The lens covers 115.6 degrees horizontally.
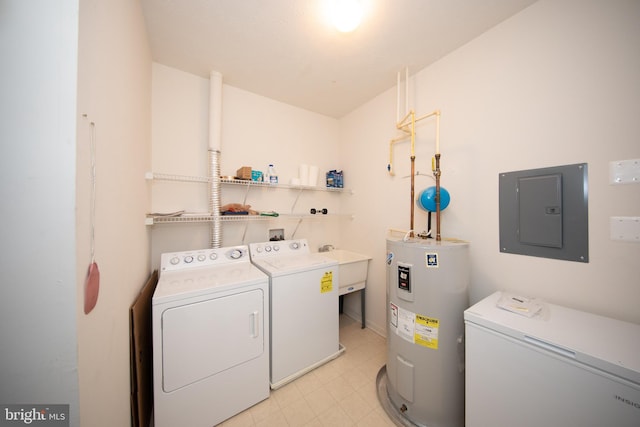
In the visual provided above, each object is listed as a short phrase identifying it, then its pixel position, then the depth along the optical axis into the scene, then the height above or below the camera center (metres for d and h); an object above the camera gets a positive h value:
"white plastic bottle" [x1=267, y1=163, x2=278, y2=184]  2.22 +0.45
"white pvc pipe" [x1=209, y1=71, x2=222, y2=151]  1.96 +1.01
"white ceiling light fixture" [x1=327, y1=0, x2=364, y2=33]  1.28 +1.31
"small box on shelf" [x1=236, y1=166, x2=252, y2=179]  2.04 +0.42
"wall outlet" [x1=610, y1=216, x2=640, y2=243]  1.03 -0.08
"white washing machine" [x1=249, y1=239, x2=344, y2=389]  1.59 -0.84
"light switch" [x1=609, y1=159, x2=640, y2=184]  1.02 +0.22
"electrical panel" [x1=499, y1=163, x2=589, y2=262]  1.17 +0.01
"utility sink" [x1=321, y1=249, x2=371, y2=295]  2.24 -0.67
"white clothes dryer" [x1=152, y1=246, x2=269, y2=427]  1.20 -0.86
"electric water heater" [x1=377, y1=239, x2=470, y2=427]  1.26 -0.75
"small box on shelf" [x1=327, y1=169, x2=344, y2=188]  2.72 +0.47
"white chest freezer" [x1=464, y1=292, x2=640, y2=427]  0.75 -0.66
